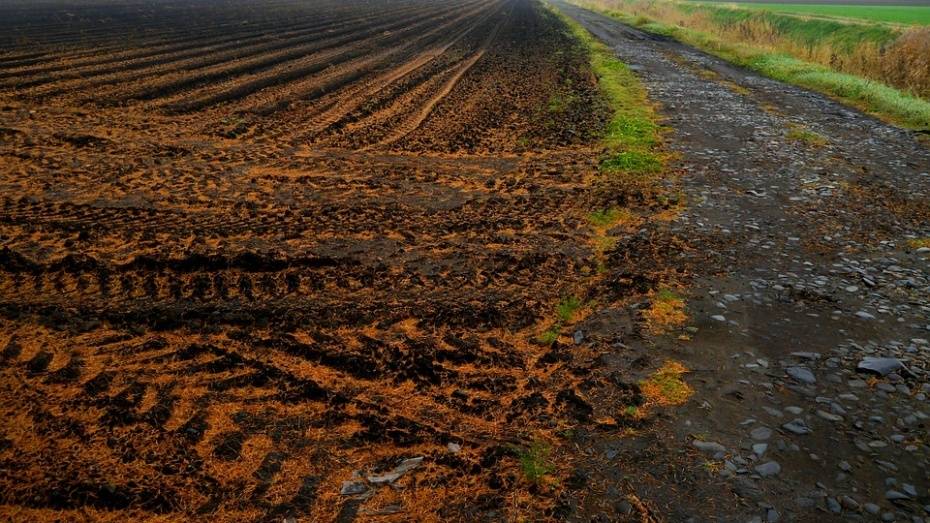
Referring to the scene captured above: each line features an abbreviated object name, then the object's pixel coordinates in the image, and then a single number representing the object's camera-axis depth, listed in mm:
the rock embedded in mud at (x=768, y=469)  3768
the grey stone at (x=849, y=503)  3516
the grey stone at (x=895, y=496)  3557
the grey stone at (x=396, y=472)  3750
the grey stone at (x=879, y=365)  4734
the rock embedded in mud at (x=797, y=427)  4117
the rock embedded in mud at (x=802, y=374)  4648
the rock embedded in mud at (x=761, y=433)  4066
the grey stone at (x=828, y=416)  4238
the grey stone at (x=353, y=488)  3662
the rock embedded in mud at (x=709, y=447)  3959
